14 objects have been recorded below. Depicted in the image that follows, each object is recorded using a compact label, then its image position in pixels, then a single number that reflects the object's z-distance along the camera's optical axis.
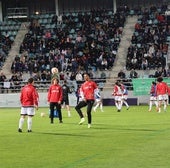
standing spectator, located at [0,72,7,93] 49.36
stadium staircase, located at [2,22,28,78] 53.56
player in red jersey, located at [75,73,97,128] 22.86
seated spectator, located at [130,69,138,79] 46.92
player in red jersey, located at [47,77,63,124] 25.73
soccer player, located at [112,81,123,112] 37.96
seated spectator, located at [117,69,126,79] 47.19
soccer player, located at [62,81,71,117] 32.16
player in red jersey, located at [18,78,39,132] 21.11
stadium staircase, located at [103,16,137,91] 48.34
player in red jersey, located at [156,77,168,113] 34.25
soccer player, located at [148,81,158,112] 37.28
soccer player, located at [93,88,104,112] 38.28
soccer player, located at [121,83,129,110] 39.67
